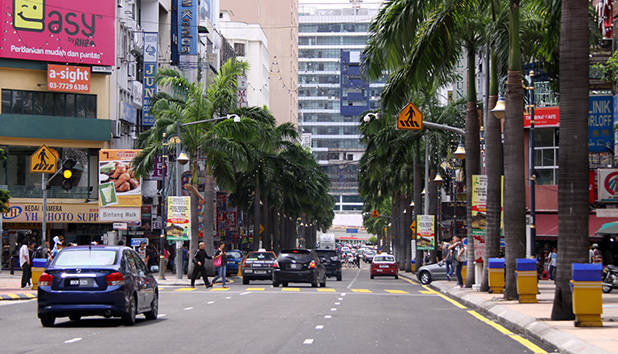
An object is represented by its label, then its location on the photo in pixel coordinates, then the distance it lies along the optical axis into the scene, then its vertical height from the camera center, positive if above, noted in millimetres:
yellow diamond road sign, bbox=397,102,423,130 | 39031 +3205
